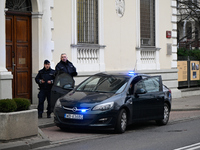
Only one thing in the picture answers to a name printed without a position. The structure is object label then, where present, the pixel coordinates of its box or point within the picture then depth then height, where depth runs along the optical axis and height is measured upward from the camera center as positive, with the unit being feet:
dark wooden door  52.80 +1.76
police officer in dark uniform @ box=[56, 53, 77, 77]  49.62 +0.07
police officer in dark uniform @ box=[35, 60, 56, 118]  47.65 -1.48
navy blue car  38.68 -2.90
